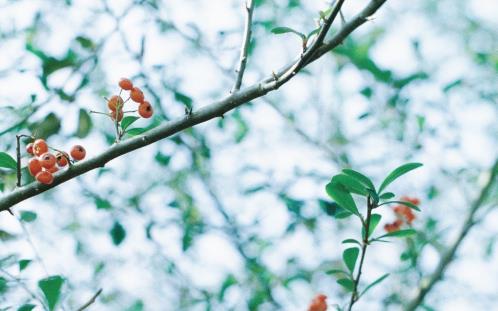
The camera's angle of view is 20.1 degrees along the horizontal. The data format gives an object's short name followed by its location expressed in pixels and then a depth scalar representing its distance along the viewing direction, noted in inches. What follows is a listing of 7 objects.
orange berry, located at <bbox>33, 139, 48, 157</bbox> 24.1
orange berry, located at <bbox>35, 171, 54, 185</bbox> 22.4
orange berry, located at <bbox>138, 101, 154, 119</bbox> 24.5
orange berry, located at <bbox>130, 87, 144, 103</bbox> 24.8
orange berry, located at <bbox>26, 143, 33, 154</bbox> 24.6
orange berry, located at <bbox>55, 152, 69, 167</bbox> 22.9
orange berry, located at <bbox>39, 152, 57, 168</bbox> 22.9
